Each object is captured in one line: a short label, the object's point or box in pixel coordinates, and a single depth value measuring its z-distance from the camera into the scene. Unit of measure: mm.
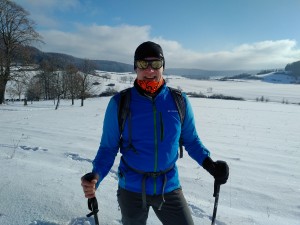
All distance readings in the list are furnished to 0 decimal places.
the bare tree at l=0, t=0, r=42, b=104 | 26156
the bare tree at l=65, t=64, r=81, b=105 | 40062
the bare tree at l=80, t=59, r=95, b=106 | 40438
